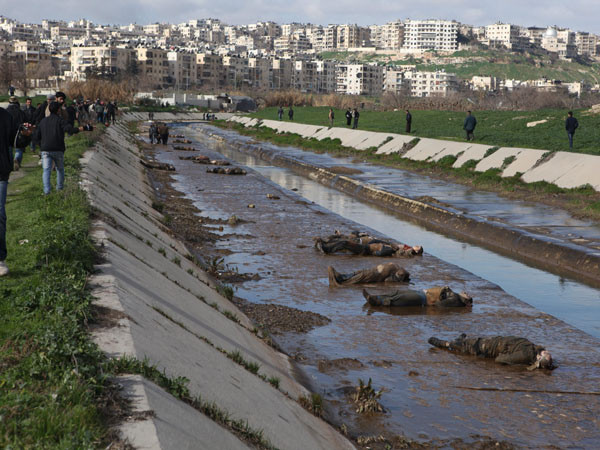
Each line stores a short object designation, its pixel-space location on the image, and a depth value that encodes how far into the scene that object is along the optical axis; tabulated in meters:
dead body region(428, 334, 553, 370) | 8.70
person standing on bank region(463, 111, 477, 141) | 37.44
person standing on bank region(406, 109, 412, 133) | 46.53
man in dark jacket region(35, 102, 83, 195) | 13.57
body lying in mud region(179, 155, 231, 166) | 37.41
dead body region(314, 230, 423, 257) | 15.52
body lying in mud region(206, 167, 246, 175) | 33.50
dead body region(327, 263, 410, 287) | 12.84
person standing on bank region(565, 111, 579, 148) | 32.00
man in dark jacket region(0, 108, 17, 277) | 8.31
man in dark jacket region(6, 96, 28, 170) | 18.20
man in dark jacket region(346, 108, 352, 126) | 58.67
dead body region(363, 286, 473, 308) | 11.47
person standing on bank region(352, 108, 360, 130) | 54.97
